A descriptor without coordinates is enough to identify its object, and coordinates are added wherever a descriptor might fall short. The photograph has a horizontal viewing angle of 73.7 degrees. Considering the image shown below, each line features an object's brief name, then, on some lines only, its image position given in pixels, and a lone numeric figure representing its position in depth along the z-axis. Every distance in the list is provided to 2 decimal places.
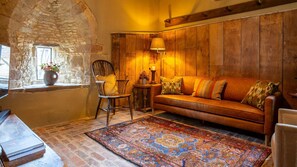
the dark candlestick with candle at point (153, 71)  4.44
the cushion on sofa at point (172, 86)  3.87
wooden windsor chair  3.48
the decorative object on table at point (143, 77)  4.28
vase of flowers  3.51
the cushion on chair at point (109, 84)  3.66
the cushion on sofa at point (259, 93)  2.64
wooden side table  4.22
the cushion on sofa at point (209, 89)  3.34
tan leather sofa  2.48
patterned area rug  2.12
